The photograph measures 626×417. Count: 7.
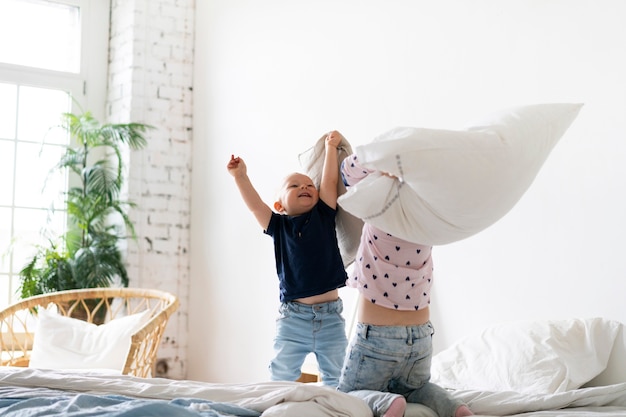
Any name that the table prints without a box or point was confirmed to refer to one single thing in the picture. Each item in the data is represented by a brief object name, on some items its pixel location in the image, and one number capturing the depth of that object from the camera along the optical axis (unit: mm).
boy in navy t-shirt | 2389
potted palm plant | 4555
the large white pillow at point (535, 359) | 2537
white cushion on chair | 3527
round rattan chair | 3256
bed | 1741
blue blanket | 1614
